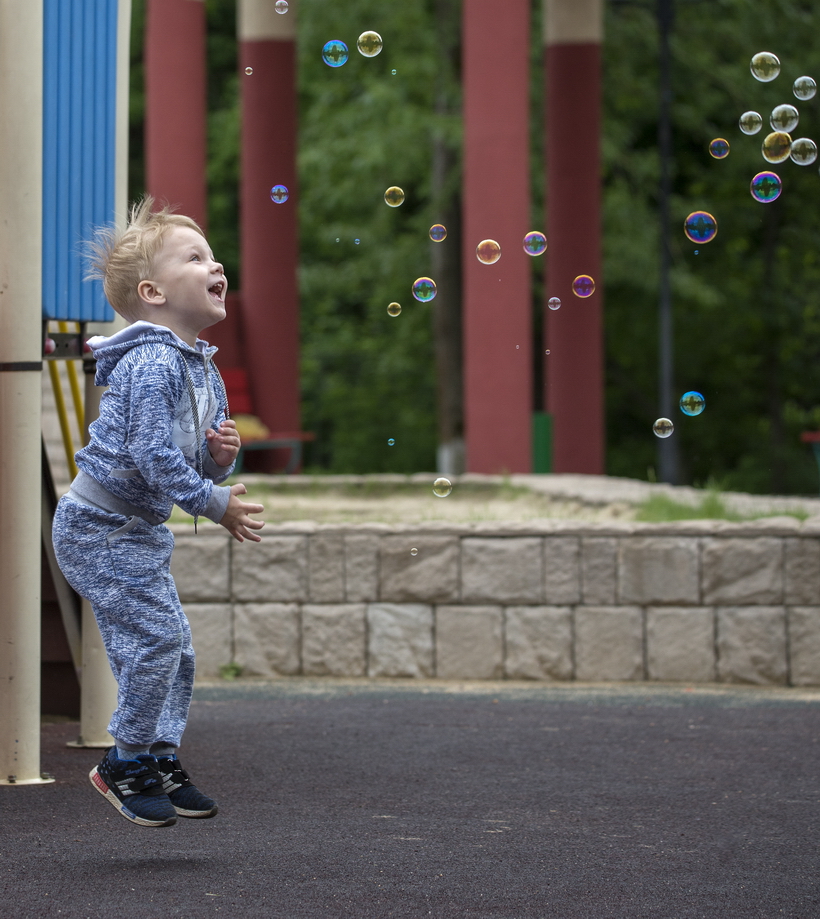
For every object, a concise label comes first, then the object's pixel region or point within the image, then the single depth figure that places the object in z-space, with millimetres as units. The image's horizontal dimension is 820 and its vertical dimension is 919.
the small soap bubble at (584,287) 18804
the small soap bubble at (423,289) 16391
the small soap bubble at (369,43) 15457
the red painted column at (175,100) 32159
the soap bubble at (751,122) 15756
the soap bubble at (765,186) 16282
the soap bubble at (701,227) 16126
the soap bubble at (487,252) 18346
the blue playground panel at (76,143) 10523
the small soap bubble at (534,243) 17636
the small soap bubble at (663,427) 16126
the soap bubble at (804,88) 15426
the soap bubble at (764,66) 16048
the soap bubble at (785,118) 16547
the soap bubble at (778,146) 15807
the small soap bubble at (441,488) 16059
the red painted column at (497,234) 26088
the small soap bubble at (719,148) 16796
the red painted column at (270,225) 34183
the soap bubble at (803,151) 15838
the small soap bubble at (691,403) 16189
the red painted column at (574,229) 33187
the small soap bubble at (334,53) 15473
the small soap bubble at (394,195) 15860
